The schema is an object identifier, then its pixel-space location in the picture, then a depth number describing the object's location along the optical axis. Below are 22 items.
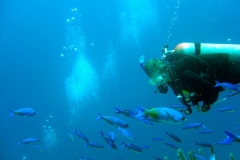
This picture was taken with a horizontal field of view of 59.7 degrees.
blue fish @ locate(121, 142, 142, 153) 5.84
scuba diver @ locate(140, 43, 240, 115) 3.45
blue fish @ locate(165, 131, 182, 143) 5.88
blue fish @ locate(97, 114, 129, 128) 4.18
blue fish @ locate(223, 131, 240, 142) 3.56
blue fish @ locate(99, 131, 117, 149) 4.78
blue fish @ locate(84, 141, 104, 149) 6.10
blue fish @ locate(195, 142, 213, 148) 5.78
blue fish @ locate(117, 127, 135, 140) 5.12
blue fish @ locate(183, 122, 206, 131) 5.68
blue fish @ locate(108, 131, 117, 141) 4.82
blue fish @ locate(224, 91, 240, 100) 4.37
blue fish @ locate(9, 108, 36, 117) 6.35
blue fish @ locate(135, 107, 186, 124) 2.72
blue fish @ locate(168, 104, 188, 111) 6.19
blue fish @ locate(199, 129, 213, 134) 6.86
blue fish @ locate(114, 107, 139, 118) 4.19
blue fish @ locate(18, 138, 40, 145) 7.75
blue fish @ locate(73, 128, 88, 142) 6.04
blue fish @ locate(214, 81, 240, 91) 3.51
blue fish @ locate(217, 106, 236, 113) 5.73
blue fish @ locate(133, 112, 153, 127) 3.58
